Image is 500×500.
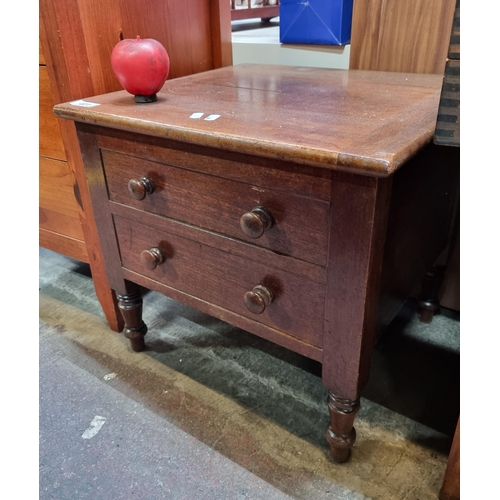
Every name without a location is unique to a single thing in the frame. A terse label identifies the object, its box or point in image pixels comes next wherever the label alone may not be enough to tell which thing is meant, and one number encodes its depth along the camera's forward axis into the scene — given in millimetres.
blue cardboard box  1196
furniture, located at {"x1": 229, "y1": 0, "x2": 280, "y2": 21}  1907
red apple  791
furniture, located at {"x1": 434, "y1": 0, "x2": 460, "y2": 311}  542
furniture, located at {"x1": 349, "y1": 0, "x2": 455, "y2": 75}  1040
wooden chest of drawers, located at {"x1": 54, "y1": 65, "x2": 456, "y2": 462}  628
